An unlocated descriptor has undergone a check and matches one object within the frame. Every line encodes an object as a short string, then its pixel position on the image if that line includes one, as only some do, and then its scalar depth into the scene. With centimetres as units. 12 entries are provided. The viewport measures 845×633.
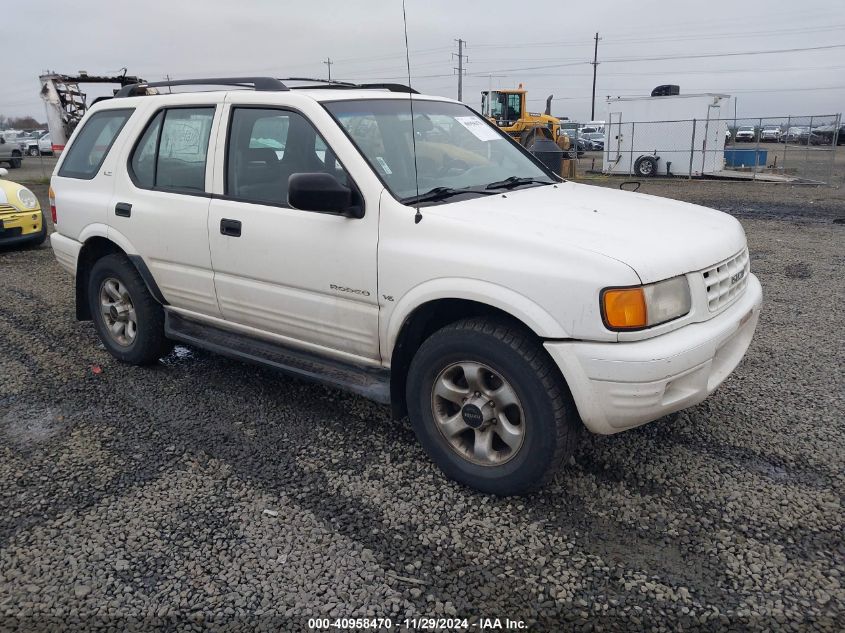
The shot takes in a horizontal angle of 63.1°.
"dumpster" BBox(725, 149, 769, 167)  2370
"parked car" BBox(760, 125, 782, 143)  4341
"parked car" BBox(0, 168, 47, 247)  929
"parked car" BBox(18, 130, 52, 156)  3804
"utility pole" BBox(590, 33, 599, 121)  6731
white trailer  2195
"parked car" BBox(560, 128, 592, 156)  3201
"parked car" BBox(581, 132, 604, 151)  4013
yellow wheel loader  2381
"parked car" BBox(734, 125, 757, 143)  4466
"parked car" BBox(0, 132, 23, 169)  2899
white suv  287
